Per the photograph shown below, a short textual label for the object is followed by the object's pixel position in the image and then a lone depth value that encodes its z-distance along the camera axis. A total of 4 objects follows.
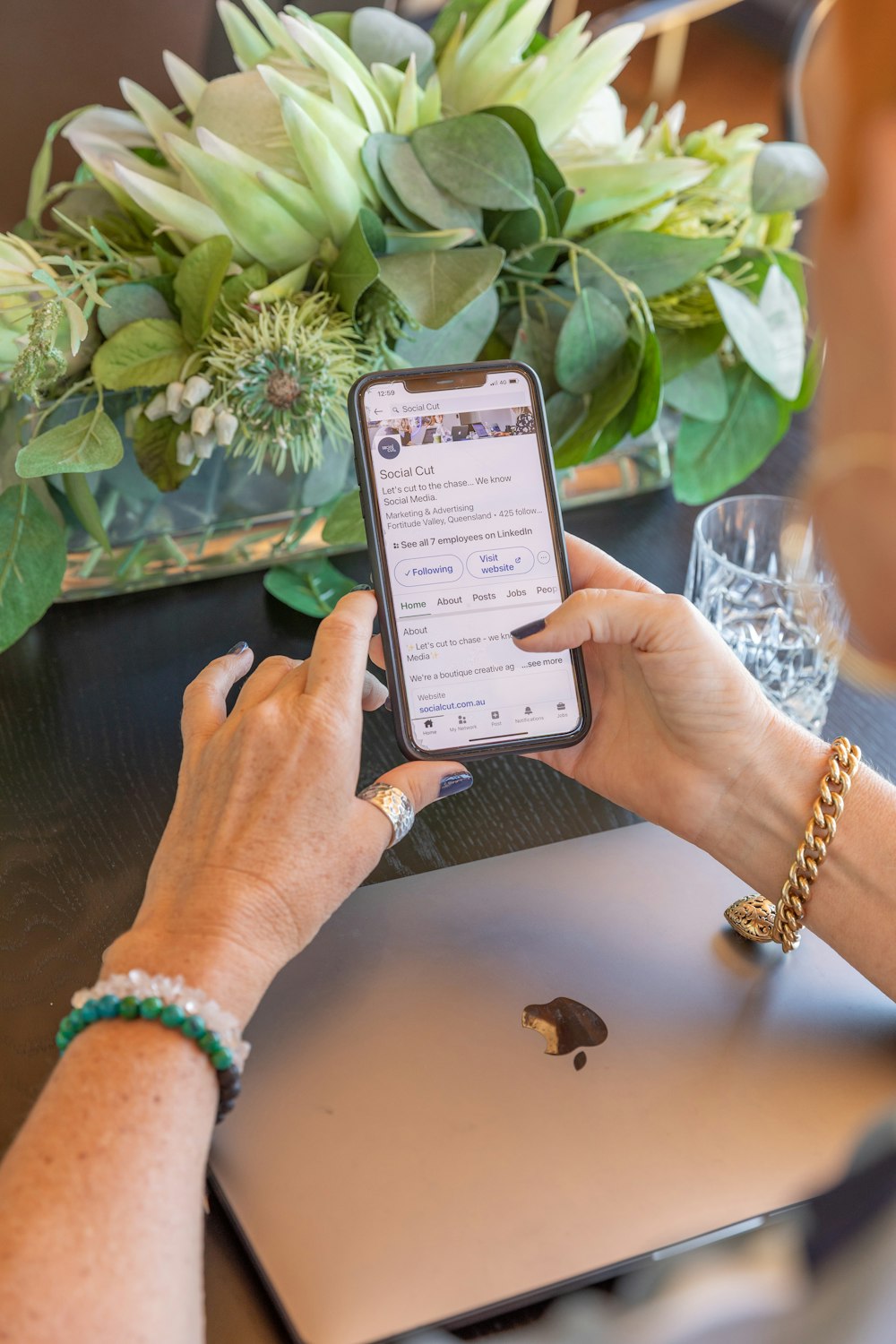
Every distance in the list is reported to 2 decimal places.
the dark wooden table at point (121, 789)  0.56
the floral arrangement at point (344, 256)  0.69
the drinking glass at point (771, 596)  0.77
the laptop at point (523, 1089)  0.44
